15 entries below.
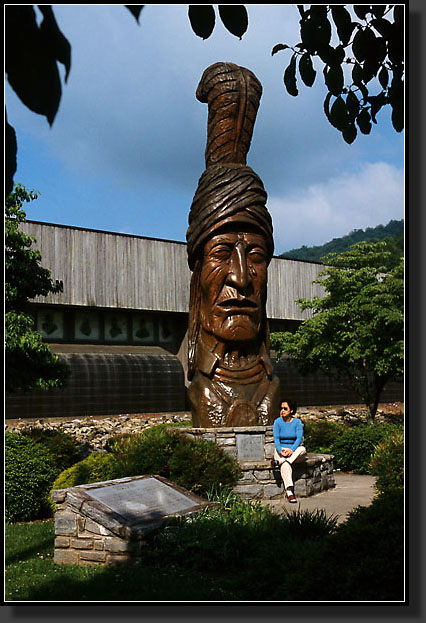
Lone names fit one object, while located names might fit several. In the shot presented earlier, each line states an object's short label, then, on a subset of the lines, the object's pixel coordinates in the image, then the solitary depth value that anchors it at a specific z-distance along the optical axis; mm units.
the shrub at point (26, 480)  11422
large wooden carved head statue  12562
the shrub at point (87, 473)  11609
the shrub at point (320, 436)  17656
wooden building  24812
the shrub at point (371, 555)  5086
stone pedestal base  11740
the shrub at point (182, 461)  10633
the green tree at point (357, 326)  22078
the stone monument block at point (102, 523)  7695
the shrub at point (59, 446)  13588
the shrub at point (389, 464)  10930
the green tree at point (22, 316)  13398
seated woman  11414
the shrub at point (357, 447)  15922
